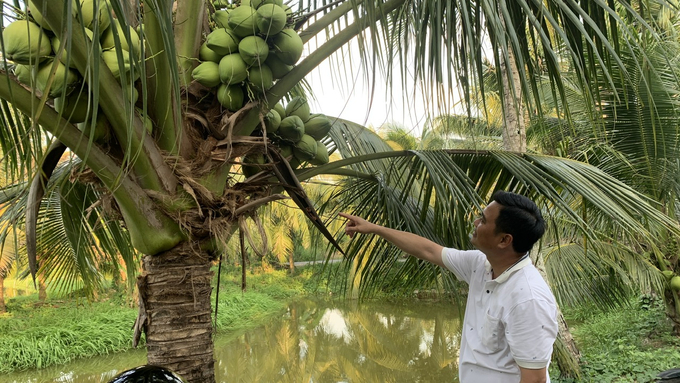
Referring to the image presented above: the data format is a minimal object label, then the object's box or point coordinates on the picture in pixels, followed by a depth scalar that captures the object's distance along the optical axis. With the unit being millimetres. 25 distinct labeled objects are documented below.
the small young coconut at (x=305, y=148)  1976
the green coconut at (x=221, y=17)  1773
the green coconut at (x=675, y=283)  5532
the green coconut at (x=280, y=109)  1962
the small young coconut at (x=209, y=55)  1739
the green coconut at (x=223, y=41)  1686
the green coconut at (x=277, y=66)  1727
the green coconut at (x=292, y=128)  1893
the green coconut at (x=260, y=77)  1687
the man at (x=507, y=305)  1376
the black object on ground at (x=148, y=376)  926
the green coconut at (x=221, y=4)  1947
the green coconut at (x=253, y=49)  1619
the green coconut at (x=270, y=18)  1591
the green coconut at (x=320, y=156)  2111
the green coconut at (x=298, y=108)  2012
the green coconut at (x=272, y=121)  1839
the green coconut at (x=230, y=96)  1690
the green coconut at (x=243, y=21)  1624
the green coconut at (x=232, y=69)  1639
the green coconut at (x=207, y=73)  1683
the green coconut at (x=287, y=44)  1661
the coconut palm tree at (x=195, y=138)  1449
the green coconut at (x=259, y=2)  1679
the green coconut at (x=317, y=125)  2084
